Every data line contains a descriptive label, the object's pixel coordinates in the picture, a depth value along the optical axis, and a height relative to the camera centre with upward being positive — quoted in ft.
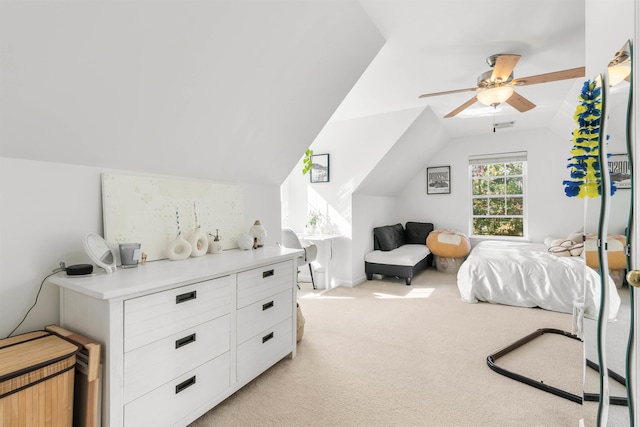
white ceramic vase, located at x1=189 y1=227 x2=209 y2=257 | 6.71 -0.69
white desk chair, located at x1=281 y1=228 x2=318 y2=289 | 11.97 -1.28
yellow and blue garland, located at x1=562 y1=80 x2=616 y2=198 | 4.28 +0.95
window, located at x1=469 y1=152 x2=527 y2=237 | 17.51 +0.99
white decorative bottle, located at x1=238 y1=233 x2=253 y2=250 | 7.84 -0.76
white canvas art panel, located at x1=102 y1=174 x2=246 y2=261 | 5.65 +0.04
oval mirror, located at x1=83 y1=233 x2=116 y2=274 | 4.75 -0.64
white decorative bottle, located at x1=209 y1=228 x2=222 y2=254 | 7.26 -0.79
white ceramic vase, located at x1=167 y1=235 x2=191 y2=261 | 6.31 -0.79
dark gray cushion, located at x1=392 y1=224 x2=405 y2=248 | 17.76 -1.37
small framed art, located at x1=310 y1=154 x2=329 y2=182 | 15.17 +2.22
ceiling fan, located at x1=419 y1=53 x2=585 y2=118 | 7.51 +3.49
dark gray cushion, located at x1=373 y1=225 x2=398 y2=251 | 16.35 -1.48
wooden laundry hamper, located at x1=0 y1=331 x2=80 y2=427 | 3.32 -1.96
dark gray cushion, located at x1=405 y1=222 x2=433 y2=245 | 18.84 -1.27
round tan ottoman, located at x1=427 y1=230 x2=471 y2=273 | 16.94 -2.07
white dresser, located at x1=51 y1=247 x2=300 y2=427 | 4.07 -1.89
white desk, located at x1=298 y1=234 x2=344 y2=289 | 14.21 -2.15
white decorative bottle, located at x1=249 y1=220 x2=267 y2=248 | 8.23 -0.57
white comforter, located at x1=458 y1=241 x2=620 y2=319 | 10.94 -2.59
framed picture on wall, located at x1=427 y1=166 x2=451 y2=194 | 18.88 +1.98
